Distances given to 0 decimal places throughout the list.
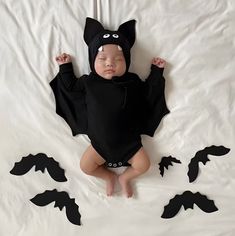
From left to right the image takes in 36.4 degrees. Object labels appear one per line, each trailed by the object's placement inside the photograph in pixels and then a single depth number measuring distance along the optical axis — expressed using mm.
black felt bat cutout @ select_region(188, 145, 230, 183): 1254
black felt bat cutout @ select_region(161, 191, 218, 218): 1272
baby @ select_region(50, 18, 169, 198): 1140
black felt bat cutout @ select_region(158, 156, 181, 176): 1251
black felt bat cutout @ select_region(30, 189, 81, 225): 1268
